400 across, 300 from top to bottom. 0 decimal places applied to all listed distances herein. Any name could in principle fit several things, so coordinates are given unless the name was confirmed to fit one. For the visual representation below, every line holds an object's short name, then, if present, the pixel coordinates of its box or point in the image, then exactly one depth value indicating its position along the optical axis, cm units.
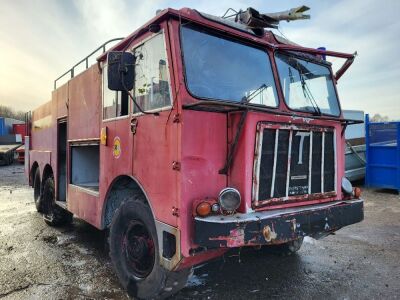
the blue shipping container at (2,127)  3775
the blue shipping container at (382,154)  992
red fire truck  300
